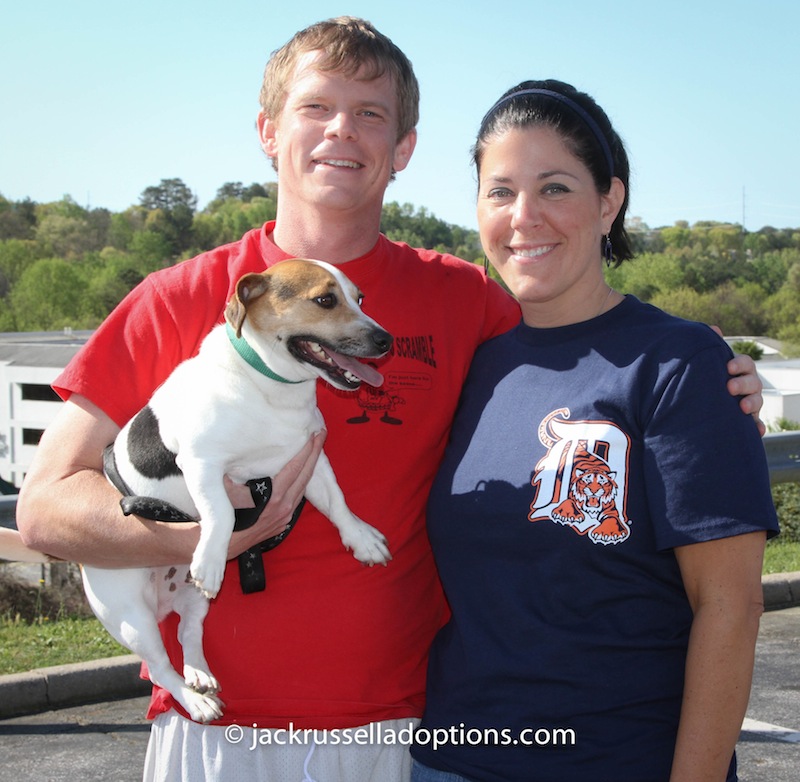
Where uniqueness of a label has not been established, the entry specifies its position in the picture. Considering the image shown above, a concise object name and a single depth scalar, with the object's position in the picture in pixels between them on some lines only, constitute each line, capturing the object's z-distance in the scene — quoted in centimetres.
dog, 279
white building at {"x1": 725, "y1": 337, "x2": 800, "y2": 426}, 3972
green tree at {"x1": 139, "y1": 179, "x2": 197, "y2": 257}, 14512
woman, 215
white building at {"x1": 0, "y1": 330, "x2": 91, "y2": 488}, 5969
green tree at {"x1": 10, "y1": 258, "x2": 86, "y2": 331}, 11631
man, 261
